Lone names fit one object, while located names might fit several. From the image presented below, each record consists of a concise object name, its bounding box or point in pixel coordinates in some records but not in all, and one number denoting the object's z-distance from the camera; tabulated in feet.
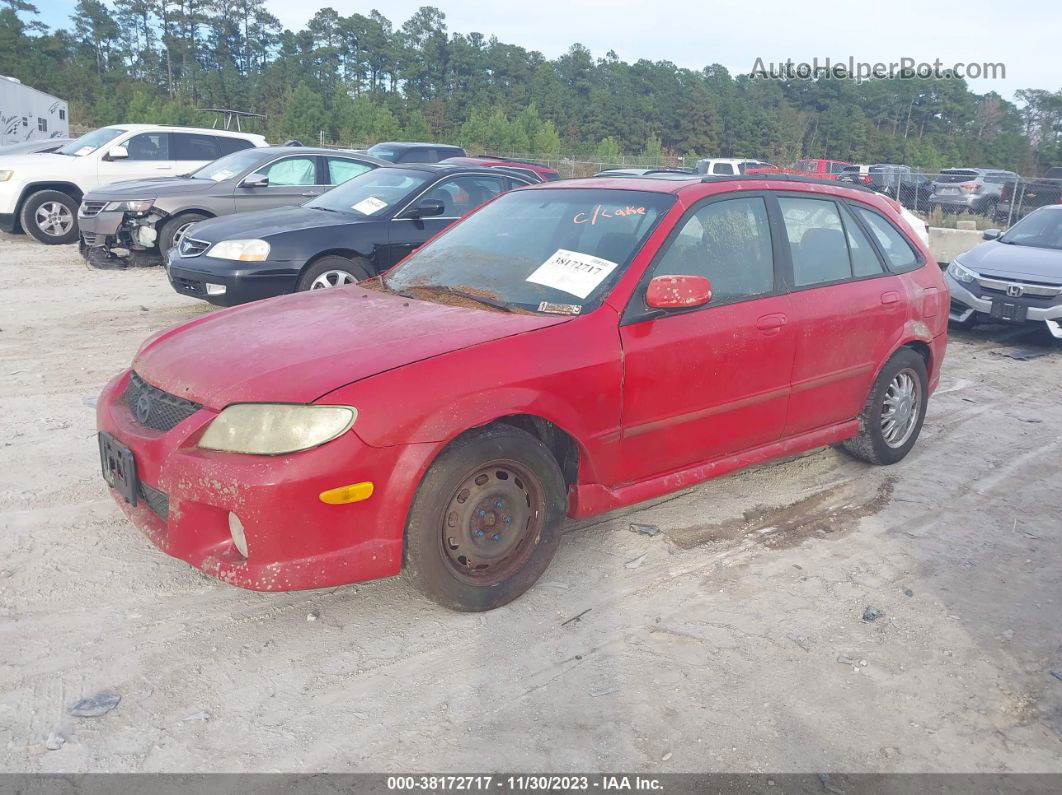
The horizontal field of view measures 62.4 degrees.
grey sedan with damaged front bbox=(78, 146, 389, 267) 33.94
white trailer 73.87
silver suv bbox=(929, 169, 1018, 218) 84.28
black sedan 24.67
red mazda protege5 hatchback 9.95
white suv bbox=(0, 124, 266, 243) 42.47
